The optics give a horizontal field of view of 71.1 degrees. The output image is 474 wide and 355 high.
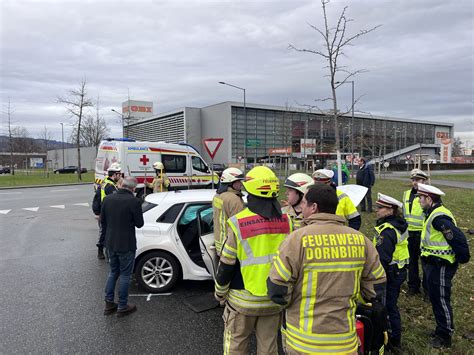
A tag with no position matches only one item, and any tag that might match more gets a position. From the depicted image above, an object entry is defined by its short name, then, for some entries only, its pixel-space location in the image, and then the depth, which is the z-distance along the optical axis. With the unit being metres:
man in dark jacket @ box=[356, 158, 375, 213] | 10.52
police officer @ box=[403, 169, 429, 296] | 4.62
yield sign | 10.34
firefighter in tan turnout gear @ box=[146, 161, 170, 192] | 9.59
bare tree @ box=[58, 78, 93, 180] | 29.42
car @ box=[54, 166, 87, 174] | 53.97
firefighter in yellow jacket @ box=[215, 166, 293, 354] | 2.28
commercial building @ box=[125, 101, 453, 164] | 64.50
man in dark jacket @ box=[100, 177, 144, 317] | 3.99
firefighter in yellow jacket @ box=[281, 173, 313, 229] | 3.12
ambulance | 13.50
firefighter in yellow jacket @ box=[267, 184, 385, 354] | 1.91
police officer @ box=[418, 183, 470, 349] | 3.22
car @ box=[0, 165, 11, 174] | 52.00
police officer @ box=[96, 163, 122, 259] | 6.08
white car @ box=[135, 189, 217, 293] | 4.74
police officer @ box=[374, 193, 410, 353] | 3.18
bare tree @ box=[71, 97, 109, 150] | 45.12
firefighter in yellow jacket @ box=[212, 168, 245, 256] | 3.83
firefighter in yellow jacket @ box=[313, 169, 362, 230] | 4.14
